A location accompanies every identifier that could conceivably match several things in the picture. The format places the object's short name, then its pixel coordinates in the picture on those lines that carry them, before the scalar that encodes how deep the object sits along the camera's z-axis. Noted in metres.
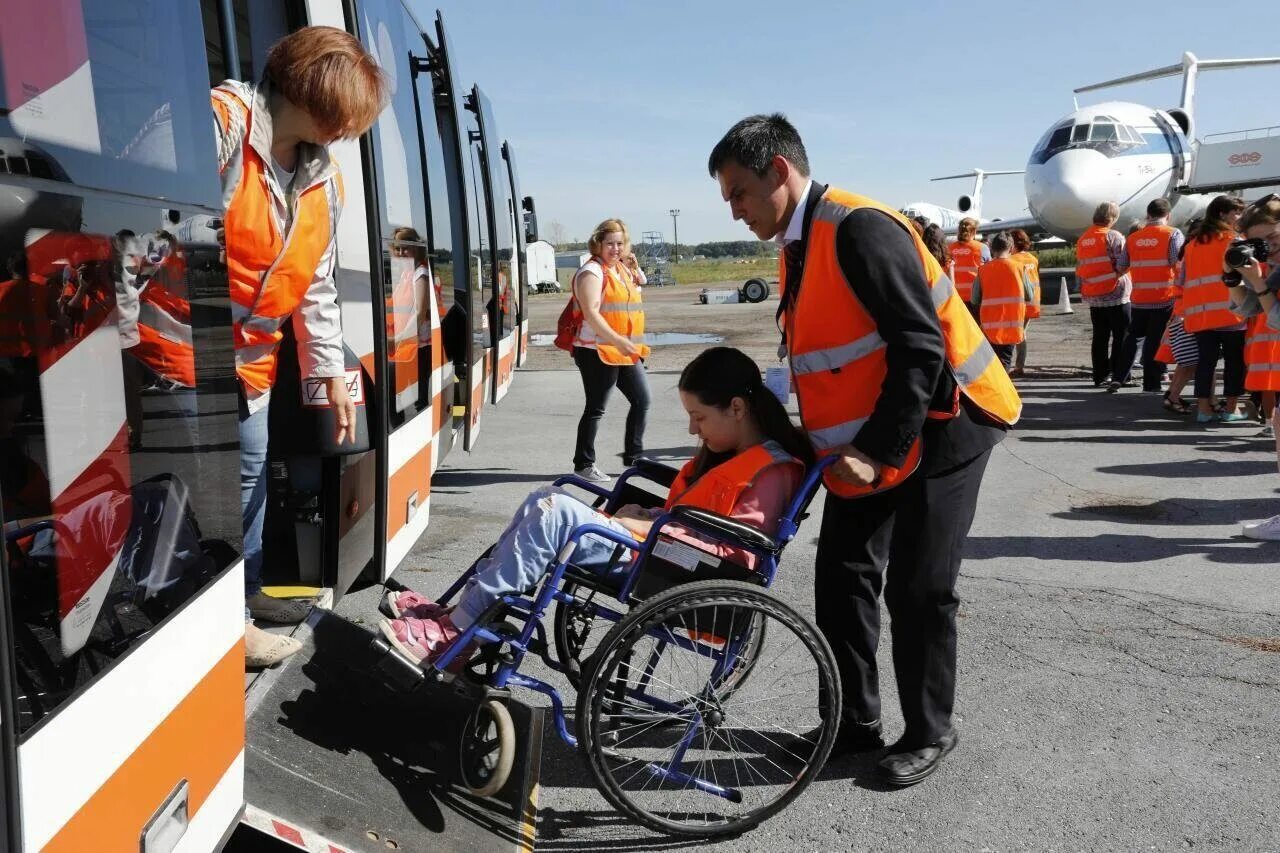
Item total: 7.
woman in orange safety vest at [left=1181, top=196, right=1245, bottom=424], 8.70
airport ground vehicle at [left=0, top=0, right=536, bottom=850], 1.41
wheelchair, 2.72
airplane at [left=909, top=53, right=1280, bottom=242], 22.55
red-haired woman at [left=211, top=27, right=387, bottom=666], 2.71
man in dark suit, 2.78
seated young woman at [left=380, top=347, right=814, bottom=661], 2.79
